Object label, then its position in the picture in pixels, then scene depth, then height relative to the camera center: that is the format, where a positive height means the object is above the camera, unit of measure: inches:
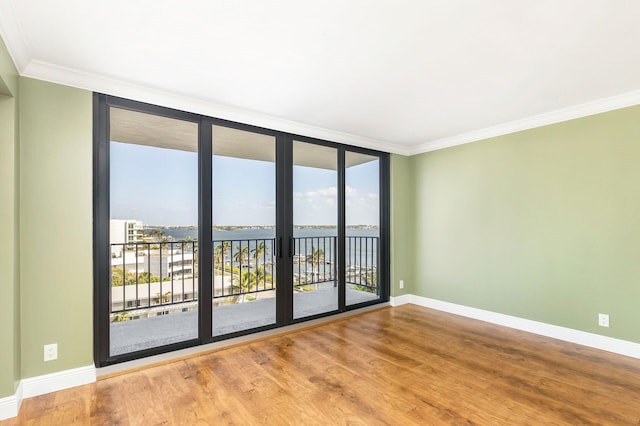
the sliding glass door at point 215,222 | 124.0 -2.5
